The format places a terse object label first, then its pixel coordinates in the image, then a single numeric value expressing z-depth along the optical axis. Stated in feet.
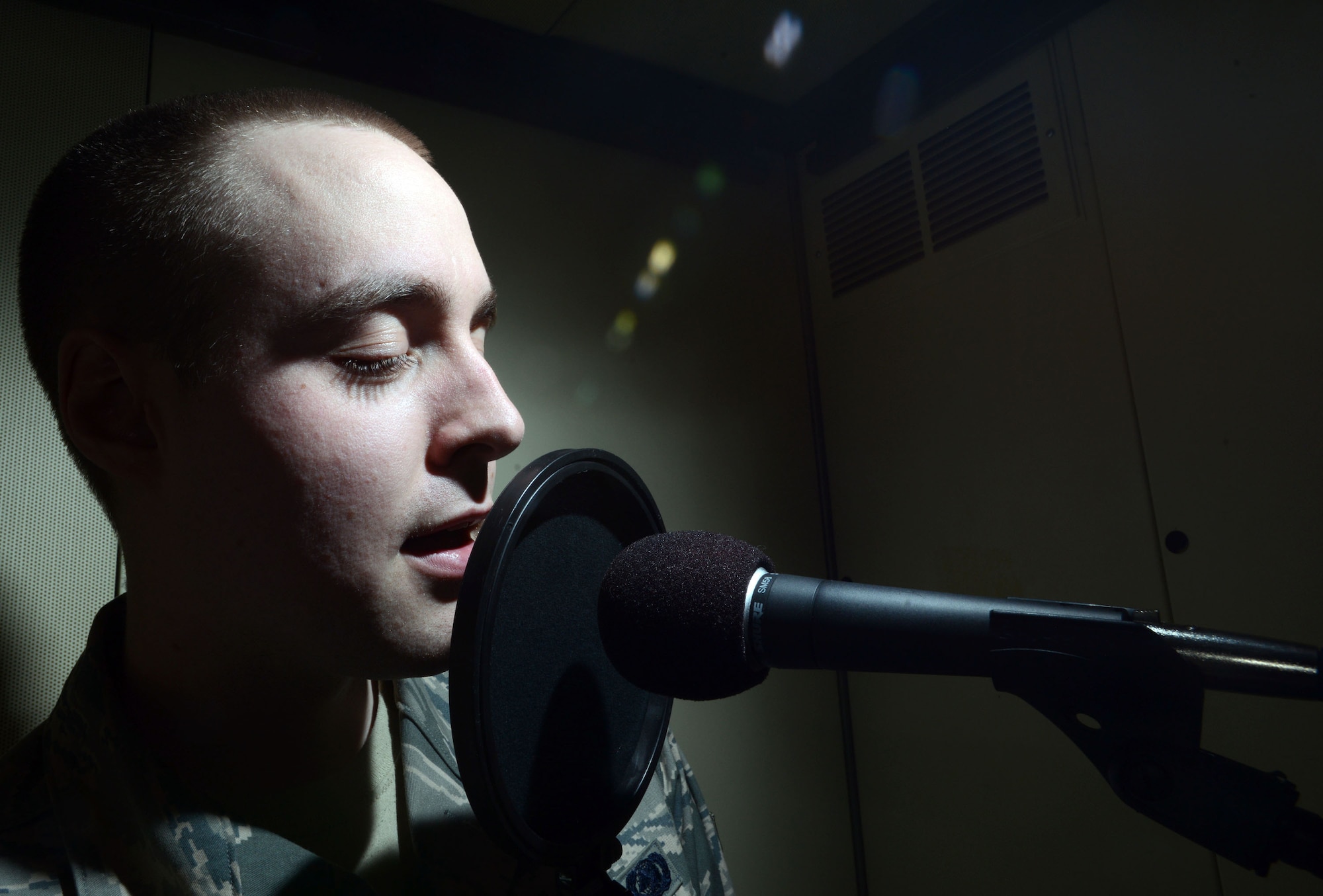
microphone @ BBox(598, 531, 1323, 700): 1.59
